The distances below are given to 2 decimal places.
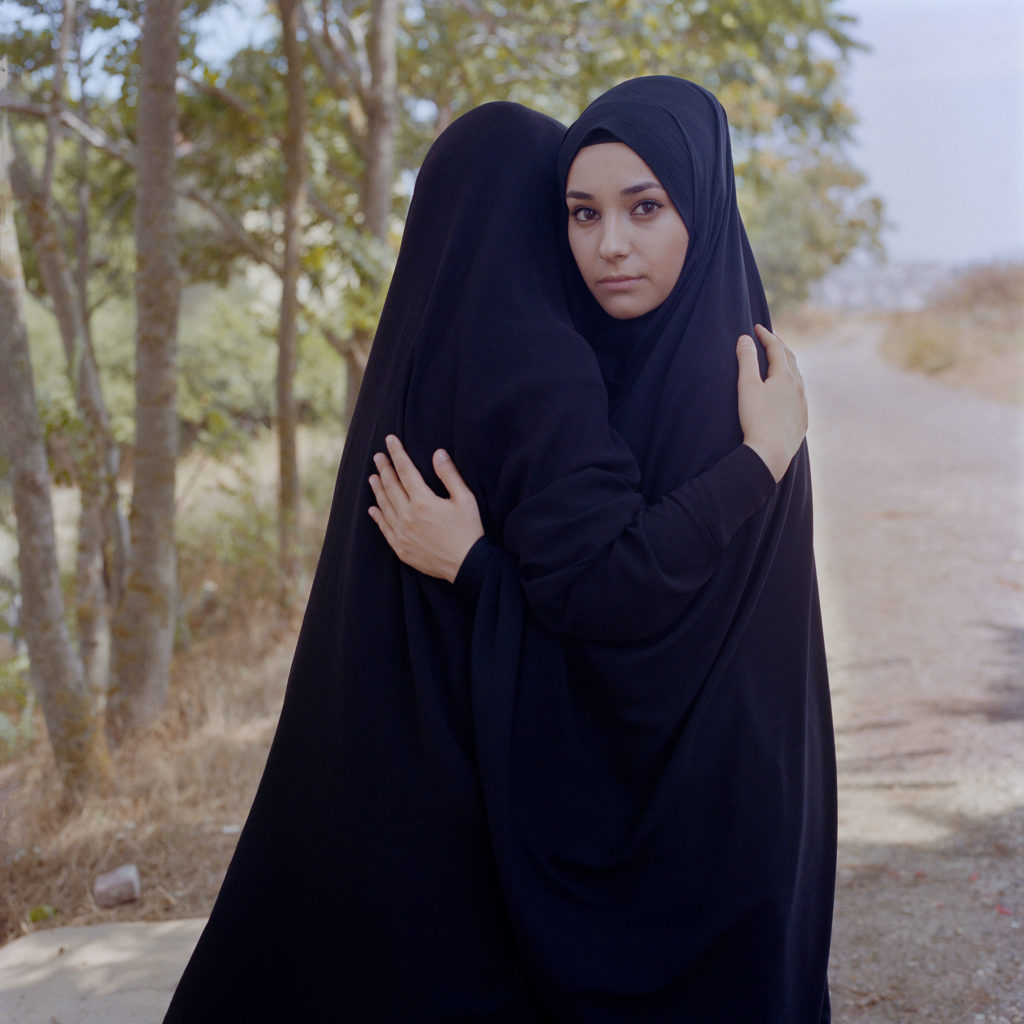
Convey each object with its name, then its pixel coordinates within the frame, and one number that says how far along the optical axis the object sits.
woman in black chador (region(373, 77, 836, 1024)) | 1.64
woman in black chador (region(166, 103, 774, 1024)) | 1.58
